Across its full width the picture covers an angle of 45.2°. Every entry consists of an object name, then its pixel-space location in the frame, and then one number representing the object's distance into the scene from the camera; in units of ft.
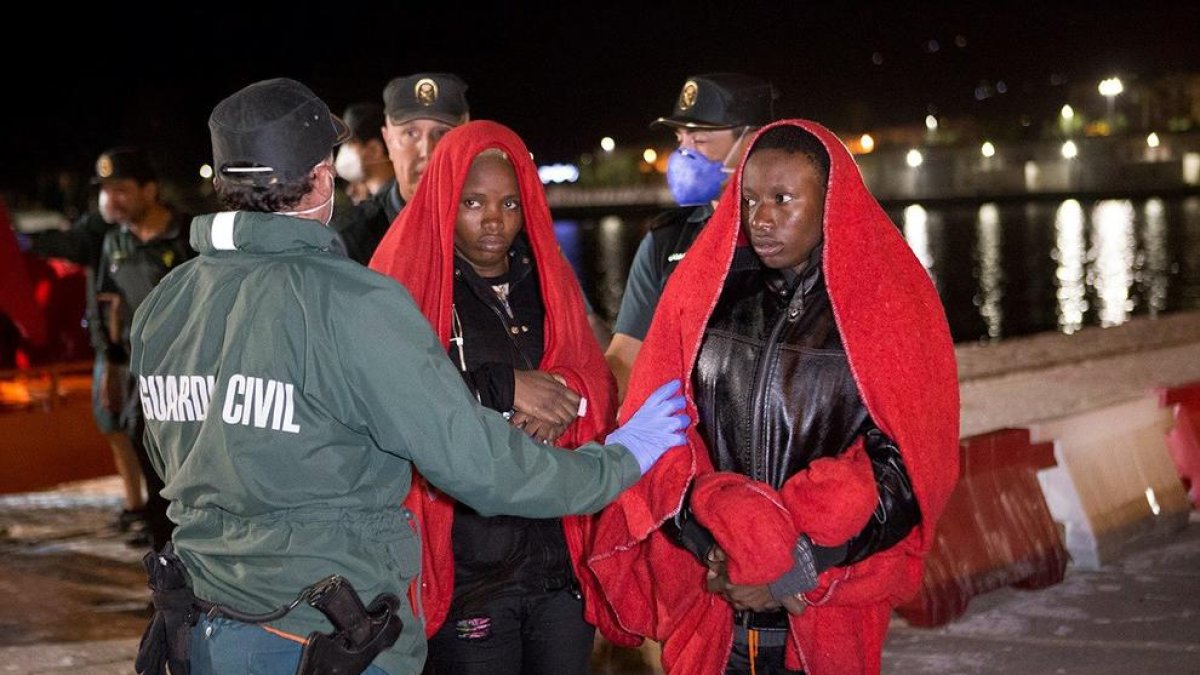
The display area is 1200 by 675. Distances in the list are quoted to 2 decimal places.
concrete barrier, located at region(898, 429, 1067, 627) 19.85
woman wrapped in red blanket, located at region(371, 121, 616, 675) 11.64
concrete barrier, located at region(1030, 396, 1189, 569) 22.65
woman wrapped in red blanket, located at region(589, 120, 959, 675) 10.00
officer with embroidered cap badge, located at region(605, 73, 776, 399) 14.89
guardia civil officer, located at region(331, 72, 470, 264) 15.79
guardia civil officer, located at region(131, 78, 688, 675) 8.25
